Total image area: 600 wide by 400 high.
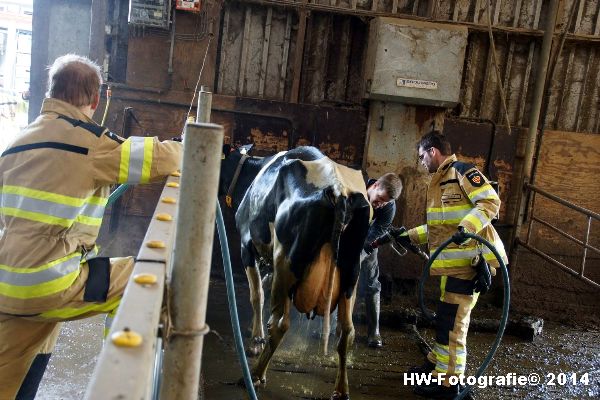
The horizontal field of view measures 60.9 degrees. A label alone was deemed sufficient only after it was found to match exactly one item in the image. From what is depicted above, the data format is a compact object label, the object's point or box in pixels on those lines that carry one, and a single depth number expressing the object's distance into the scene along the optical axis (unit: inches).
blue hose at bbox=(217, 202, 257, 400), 85.0
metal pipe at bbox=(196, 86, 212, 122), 145.4
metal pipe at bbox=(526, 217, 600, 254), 240.6
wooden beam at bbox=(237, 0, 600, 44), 254.5
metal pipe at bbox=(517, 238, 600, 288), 236.3
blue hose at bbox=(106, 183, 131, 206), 121.8
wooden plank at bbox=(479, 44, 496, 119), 271.6
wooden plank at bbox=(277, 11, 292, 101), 262.5
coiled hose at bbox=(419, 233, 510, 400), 151.3
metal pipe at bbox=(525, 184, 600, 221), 233.2
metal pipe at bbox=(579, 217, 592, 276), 242.8
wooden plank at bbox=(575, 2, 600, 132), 271.1
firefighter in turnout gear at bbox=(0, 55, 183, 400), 88.1
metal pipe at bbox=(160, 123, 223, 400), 57.5
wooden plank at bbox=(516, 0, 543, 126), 268.1
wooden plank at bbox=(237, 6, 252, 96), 260.1
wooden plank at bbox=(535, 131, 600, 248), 271.9
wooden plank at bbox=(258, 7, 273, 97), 260.4
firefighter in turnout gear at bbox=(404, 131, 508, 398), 161.6
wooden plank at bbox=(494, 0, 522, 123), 267.7
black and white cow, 141.2
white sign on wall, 243.8
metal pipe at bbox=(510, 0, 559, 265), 254.5
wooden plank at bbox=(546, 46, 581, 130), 274.4
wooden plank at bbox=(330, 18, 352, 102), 266.5
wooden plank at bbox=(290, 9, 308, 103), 257.6
